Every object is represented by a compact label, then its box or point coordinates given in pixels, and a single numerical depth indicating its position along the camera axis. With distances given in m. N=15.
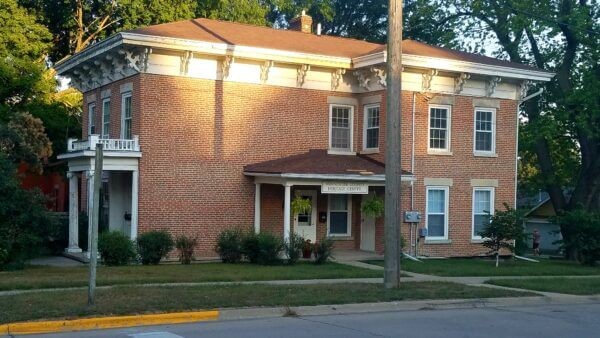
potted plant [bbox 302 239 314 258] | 24.12
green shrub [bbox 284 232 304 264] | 23.03
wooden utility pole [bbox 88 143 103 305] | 12.73
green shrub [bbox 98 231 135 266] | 21.28
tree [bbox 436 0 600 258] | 31.95
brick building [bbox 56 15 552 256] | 23.94
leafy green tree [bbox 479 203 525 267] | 24.57
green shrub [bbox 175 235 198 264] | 22.78
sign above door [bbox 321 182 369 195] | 24.59
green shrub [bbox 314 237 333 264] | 23.24
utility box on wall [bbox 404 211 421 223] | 26.39
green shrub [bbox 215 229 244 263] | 23.08
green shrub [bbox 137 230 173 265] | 22.06
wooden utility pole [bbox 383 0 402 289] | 16.91
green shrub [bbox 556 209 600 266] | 26.08
